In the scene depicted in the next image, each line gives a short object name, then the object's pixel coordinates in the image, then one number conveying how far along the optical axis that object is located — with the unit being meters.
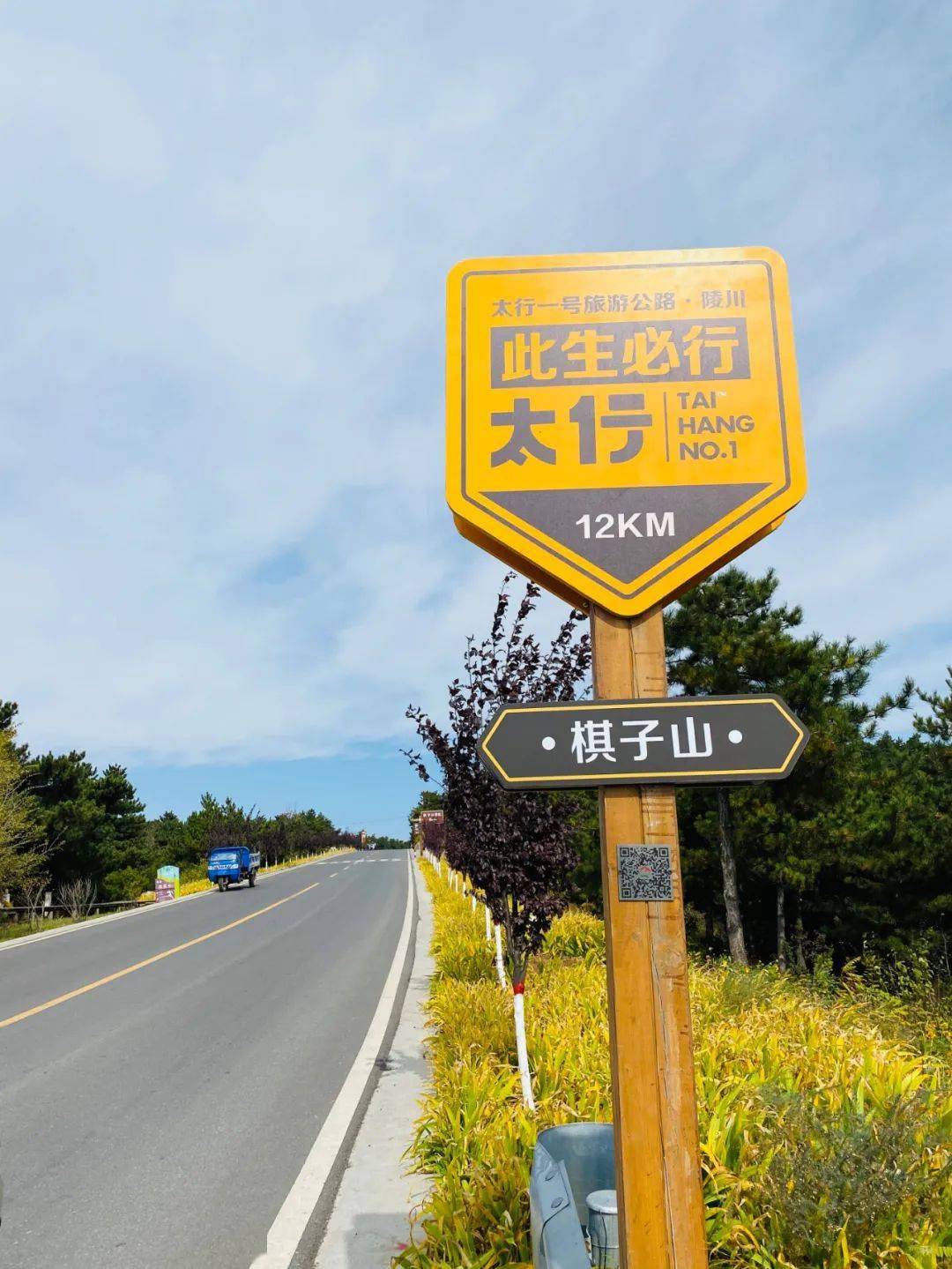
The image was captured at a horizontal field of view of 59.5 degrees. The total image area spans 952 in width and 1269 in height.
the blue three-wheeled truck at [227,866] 31.06
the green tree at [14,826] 25.69
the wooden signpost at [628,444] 2.66
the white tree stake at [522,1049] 5.34
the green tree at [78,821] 36.28
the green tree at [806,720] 16.83
